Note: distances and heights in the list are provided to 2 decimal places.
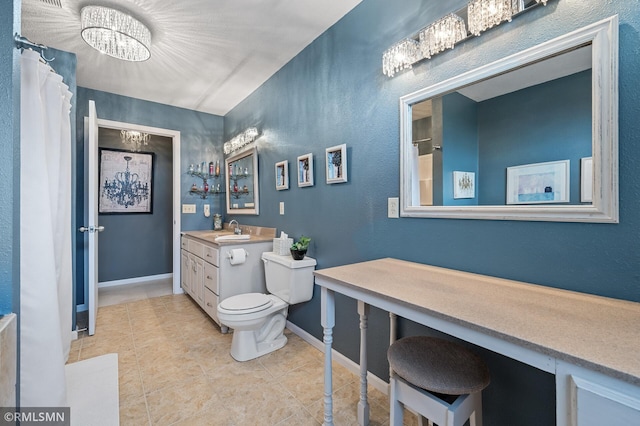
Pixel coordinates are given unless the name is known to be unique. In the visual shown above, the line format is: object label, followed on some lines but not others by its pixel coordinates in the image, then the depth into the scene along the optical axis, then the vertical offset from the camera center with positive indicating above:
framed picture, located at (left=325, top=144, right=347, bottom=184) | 1.87 +0.34
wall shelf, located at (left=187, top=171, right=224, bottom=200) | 3.65 +0.34
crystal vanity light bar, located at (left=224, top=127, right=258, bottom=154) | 2.98 +0.84
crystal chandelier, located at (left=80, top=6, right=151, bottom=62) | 1.77 +1.22
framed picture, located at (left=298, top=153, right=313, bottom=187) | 2.19 +0.35
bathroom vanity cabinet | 2.38 -0.52
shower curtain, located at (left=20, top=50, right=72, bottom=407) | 1.11 -0.23
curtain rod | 0.99 +0.62
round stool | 0.94 -0.59
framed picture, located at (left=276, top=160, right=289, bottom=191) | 2.49 +0.34
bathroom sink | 2.59 -0.24
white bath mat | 1.44 -1.06
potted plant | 2.12 -0.28
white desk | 0.55 -0.29
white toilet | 1.94 -0.68
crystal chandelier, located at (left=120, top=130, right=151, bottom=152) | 3.54 +0.99
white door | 2.35 -0.06
